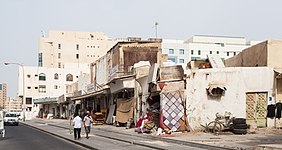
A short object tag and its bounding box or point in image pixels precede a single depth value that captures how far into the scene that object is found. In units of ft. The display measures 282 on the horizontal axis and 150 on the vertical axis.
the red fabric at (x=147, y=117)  92.71
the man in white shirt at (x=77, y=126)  79.20
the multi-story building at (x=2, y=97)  628.12
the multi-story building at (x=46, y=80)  332.60
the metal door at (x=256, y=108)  82.79
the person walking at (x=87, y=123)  81.66
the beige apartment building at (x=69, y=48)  396.37
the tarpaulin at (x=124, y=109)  115.80
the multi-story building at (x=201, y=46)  374.84
